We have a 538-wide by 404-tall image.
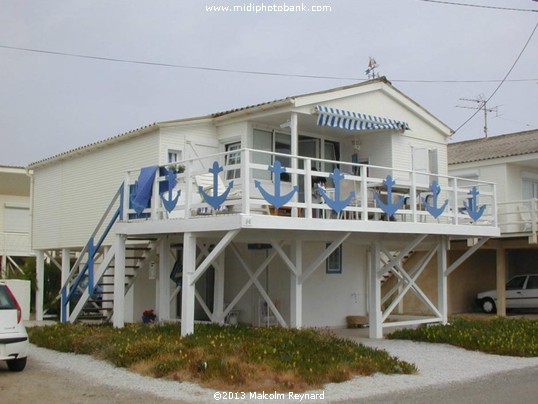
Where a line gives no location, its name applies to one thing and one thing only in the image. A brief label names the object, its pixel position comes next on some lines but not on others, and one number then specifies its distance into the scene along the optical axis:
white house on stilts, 13.65
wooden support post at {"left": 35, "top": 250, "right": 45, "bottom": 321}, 22.71
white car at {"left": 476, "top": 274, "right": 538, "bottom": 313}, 23.39
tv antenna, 37.52
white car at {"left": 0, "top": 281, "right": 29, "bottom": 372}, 10.74
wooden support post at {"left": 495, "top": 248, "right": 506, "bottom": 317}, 22.05
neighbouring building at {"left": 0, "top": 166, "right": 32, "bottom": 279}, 29.61
